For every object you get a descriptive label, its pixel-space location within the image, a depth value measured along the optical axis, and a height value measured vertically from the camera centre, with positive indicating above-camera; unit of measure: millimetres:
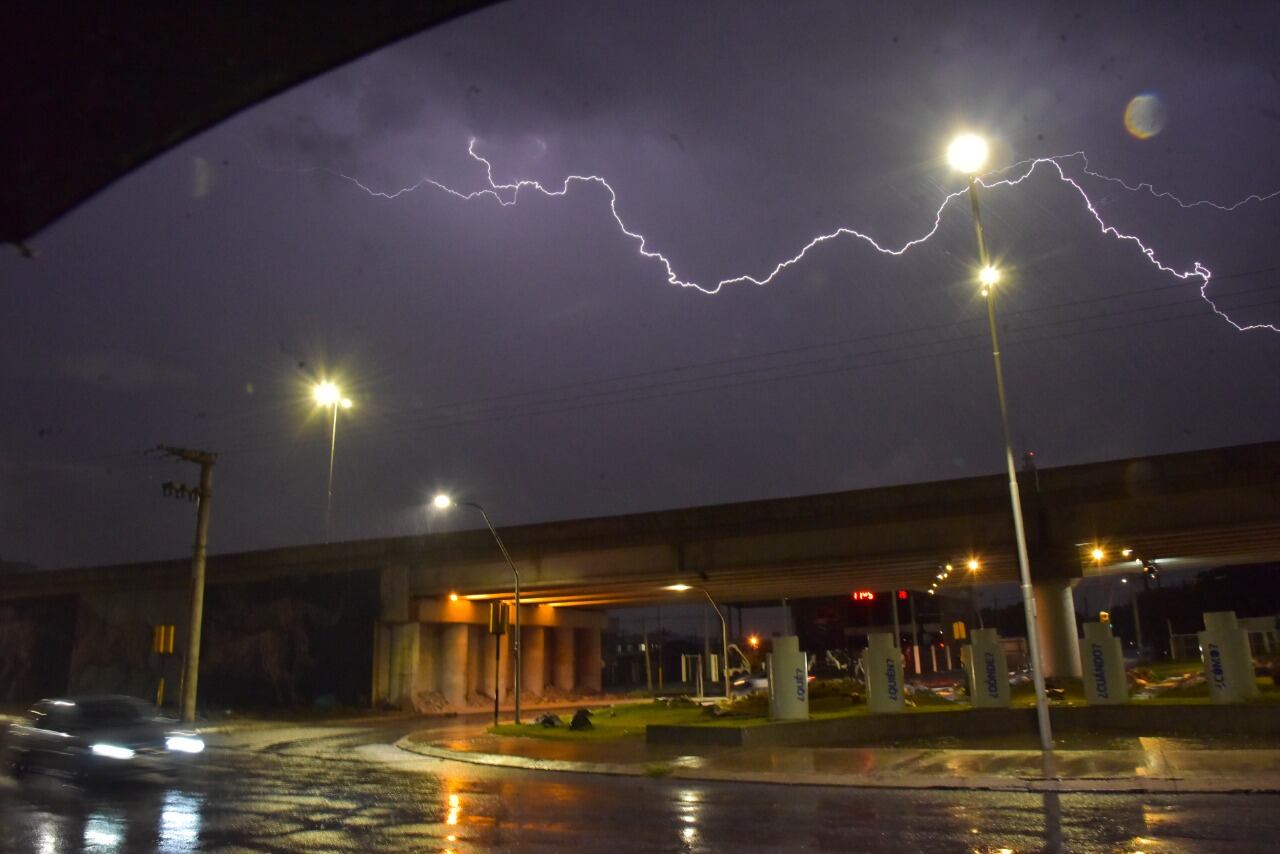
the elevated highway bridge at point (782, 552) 35500 +5518
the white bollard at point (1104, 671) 24578 +1
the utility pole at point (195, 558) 33125 +4547
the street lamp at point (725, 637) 41828 +1714
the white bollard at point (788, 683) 24125 -133
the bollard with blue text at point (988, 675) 25953 -44
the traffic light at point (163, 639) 33438 +1663
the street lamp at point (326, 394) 36375 +10560
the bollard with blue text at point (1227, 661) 23500 +175
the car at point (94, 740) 16188 -817
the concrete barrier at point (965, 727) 21766 -1188
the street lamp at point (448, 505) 32219 +5784
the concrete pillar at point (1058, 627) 40969 +1850
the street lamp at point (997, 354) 17891 +6557
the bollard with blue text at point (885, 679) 25281 -89
